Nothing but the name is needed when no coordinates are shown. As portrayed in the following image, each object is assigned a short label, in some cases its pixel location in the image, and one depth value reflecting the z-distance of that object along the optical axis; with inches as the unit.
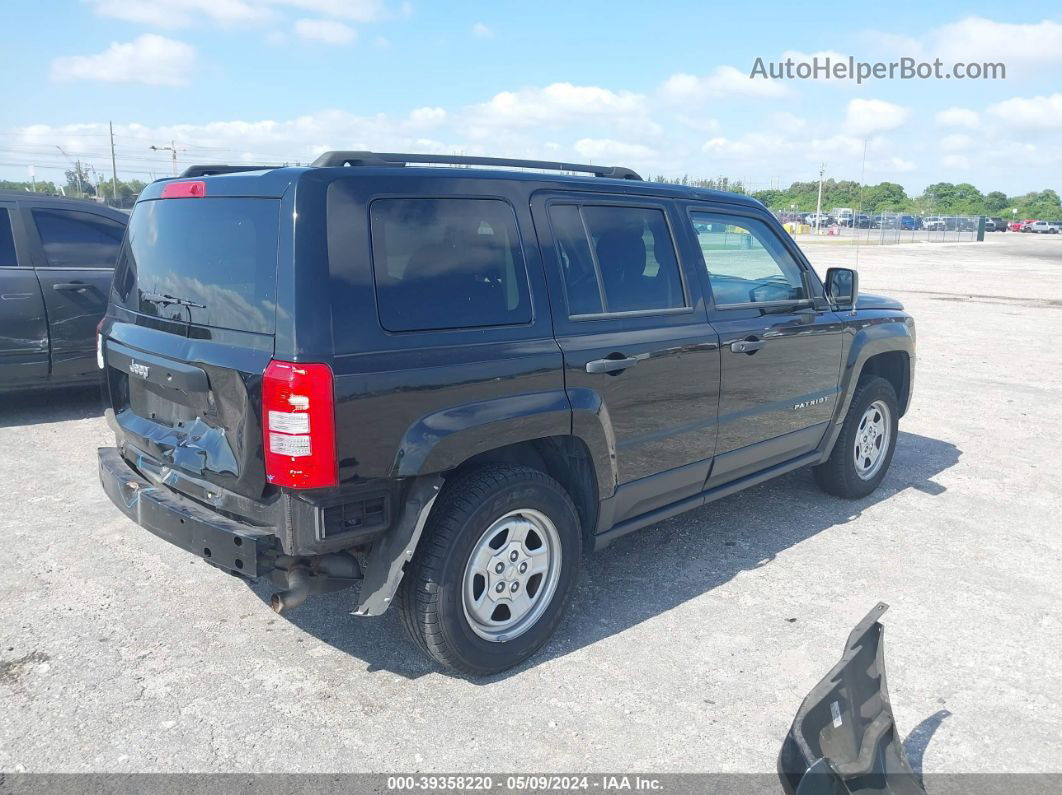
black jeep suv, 112.5
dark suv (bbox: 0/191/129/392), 262.2
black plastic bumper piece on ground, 90.6
